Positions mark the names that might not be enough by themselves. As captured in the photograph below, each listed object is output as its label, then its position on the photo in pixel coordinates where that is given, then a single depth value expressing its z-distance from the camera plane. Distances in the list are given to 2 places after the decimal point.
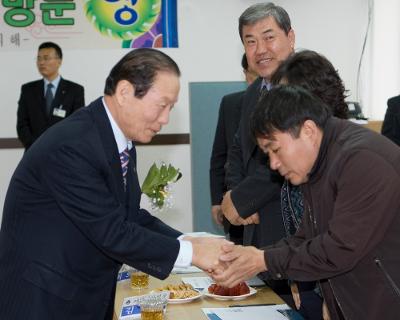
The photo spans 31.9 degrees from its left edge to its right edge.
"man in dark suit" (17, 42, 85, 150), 6.64
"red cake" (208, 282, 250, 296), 2.61
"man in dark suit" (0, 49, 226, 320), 2.09
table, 2.43
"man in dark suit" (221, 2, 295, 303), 2.94
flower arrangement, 3.20
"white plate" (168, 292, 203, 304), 2.55
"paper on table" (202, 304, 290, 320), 2.34
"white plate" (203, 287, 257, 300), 2.59
